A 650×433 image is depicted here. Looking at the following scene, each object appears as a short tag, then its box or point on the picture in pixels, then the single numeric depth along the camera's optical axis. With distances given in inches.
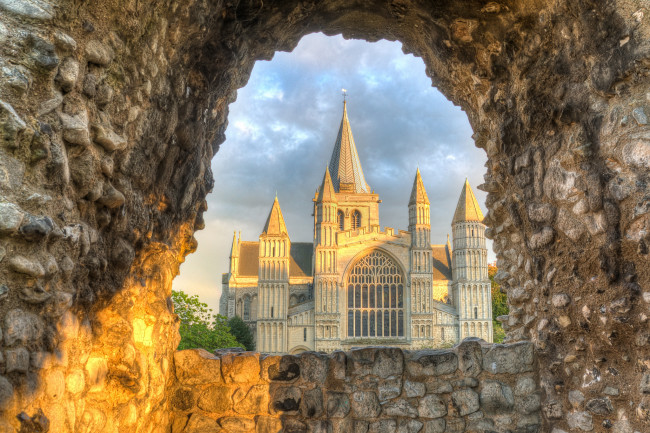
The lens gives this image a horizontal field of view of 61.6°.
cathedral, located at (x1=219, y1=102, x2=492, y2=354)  1707.7
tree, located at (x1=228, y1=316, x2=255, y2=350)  1751.1
